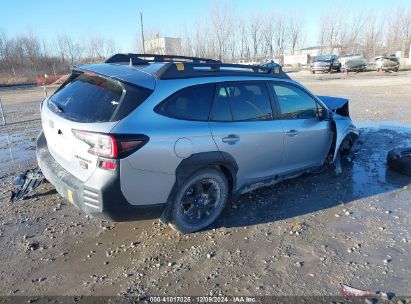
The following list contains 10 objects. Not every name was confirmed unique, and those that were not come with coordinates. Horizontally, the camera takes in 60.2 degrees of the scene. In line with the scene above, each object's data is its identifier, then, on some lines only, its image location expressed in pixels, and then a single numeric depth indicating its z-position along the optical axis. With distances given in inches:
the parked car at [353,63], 1446.9
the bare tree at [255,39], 2970.0
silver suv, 127.9
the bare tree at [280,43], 3136.8
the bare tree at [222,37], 2415.1
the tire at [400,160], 221.6
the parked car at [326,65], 1454.2
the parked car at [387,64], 1409.9
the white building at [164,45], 2483.8
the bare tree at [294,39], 3180.6
